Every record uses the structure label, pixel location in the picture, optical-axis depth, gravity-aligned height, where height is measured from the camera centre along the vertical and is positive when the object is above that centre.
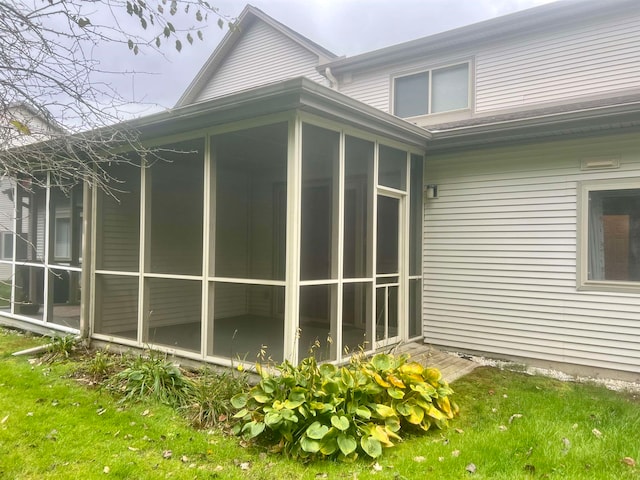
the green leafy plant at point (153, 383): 4.46 -1.49
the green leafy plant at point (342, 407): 3.39 -1.35
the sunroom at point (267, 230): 4.63 +0.19
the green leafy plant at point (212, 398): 4.03 -1.49
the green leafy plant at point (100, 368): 5.16 -1.51
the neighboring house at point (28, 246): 7.20 -0.09
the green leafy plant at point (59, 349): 5.90 -1.49
